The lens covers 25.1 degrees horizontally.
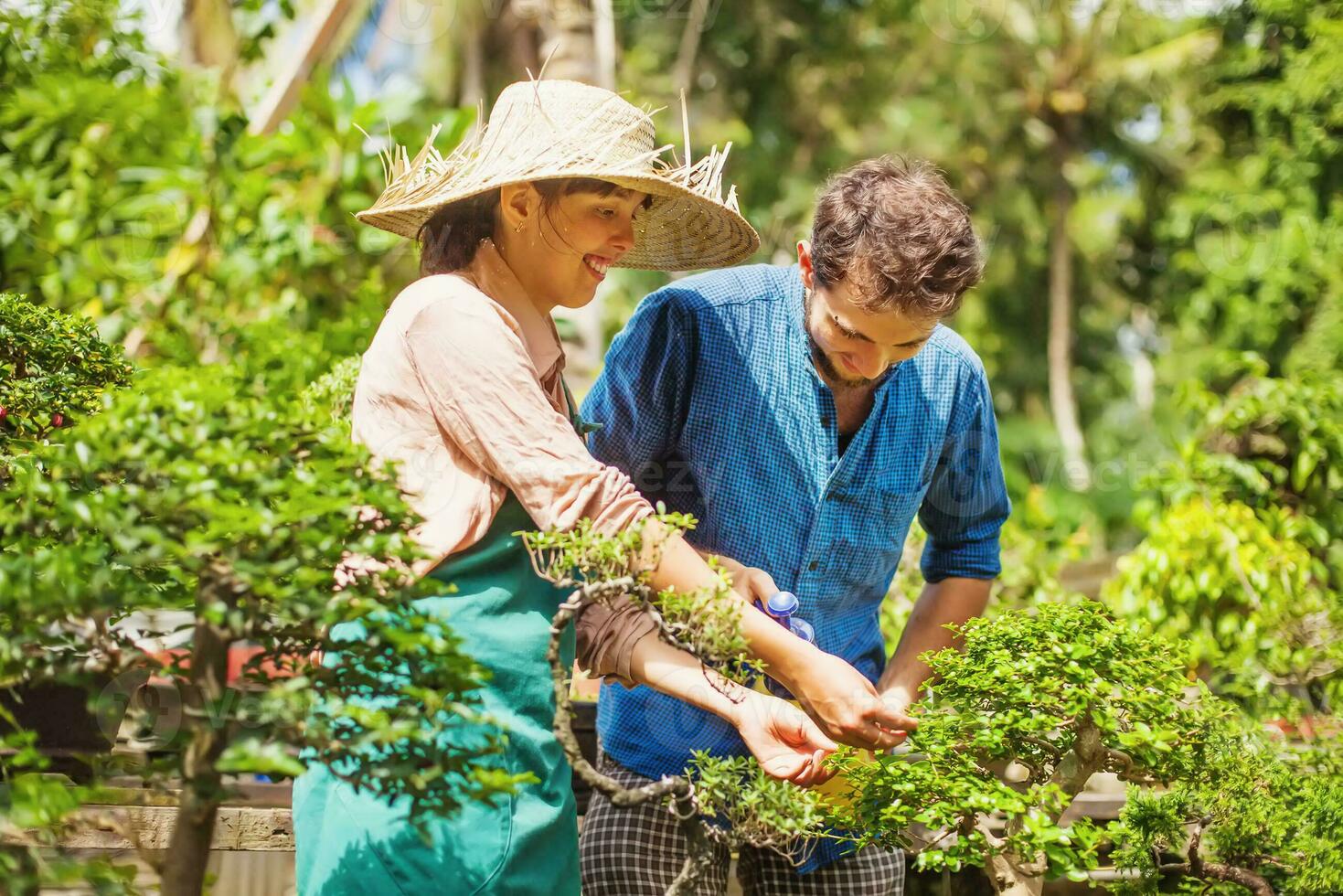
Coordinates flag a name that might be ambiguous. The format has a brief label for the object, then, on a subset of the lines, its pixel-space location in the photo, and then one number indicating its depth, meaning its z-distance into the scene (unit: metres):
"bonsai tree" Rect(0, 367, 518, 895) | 2.49
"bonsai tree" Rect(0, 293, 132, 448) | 2.84
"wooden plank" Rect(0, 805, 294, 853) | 3.01
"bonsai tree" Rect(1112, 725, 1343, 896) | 2.89
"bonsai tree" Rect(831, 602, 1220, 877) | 2.75
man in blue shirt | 2.96
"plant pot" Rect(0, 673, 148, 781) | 2.87
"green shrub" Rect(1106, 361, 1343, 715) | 4.25
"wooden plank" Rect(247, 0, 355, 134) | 4.86
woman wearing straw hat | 2.61
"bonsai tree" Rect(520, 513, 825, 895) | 2.61
